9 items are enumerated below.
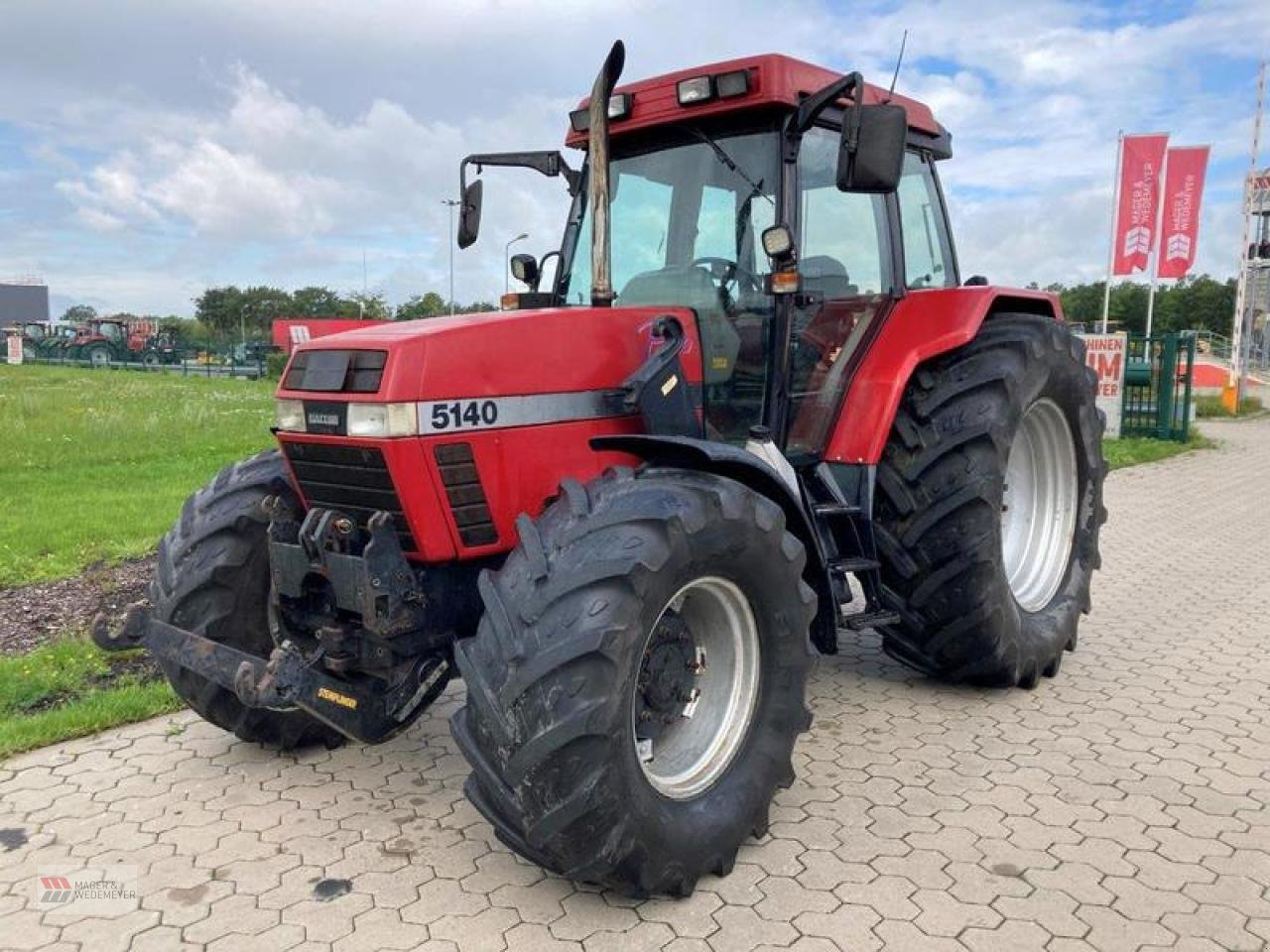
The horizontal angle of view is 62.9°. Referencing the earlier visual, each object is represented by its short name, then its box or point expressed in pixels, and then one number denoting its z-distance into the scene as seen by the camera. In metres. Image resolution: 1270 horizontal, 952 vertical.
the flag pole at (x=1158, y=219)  17.64
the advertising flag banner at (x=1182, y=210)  18.61
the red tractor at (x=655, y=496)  2.89
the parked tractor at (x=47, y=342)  41.19
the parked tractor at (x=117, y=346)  40.28
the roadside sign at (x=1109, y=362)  15.32
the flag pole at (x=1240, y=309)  22.81
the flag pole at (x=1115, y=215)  17.89
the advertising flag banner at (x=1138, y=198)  17.69
